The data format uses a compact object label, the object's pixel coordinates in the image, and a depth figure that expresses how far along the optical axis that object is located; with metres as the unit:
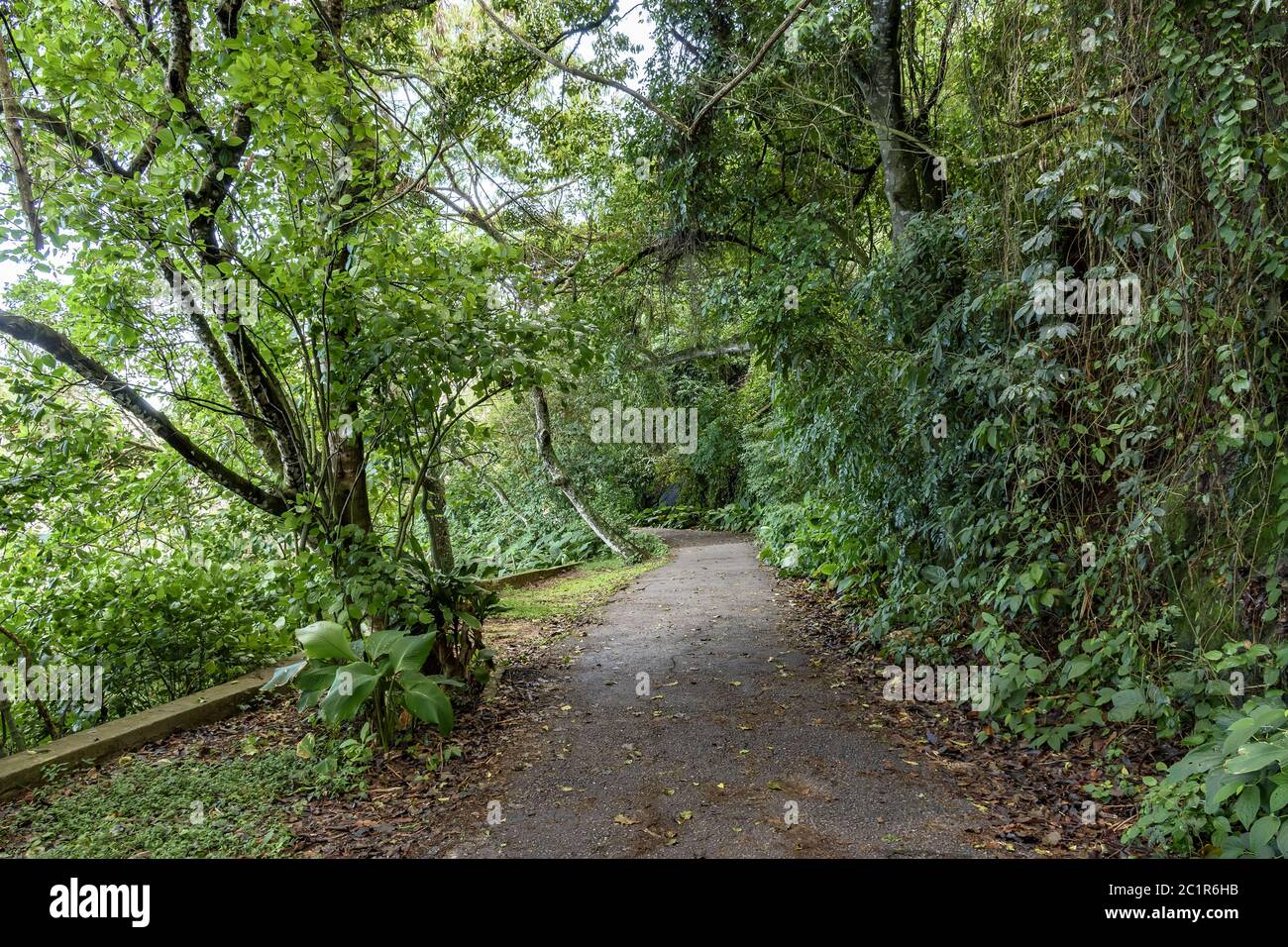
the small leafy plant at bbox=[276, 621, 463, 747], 3.55
